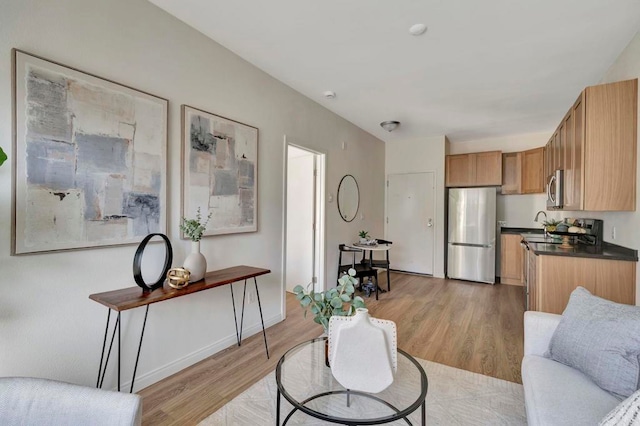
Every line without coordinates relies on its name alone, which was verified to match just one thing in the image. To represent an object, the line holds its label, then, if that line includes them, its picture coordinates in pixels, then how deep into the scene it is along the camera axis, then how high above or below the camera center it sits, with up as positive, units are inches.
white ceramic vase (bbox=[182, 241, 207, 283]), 78.9 -14.6
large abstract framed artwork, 57.3 +10.8
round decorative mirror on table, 68.0 -13.9
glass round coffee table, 50.0 -33.2
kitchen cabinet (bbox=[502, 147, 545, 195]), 182.5 +25.9
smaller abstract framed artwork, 87.1 +12.5
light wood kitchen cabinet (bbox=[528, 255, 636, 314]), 83.4 -19.7
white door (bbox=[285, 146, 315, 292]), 155.1 -4.3
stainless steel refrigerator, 187.5 -14.7
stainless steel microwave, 115.3 +9.6
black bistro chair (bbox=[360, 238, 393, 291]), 163.6 -29.6
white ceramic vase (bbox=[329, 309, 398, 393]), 49.6 -24.5
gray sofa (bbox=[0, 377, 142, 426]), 34.9 -23.7
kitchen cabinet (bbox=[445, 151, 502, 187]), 193.0 +28.6
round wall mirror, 167.2 +7.7
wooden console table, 62.4 -19.6
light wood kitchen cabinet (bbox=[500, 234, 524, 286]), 185.2 -30.1
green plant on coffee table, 58.6 -18.0
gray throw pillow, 47.8 -22.6
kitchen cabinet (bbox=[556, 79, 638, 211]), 81.2 +18.7
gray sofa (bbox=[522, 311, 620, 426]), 44.0 -29.5
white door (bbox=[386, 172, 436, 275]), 206.5 -6.5
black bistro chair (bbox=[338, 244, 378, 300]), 156.3 -30.7
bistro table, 158.4 -19.8
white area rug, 66.1 -46.5
